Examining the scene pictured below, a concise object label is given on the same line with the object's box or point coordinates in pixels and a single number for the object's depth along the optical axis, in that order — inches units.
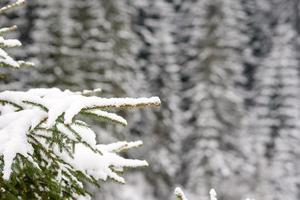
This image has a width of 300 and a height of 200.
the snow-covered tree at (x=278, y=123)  1378.0
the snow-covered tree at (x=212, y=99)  1305.4
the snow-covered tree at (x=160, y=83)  1206.3
